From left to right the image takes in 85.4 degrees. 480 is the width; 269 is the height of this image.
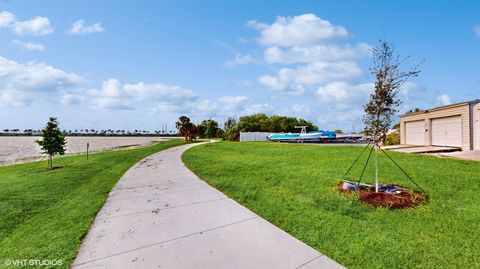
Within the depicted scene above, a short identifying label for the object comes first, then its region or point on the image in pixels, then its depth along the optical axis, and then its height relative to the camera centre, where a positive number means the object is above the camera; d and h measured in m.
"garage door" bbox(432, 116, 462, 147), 19.61 +0.38
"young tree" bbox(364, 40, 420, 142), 7.49 +0.93
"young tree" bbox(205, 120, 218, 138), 67.66 +1.93
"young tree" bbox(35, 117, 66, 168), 16.31 -0.26
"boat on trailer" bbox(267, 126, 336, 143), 37.94 -0.18
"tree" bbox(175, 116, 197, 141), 59.56 +1.91
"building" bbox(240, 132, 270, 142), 49.88 -0.09
